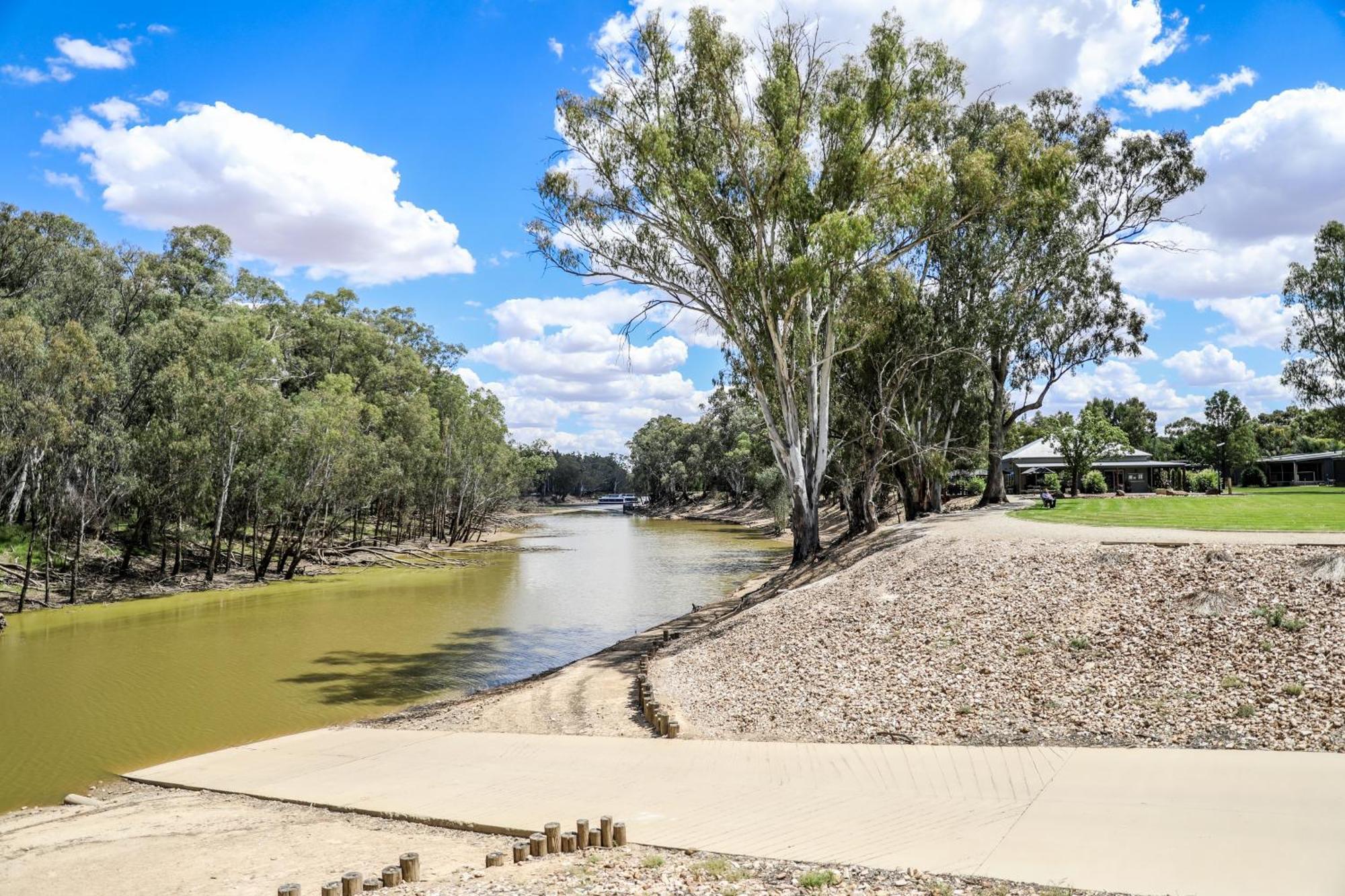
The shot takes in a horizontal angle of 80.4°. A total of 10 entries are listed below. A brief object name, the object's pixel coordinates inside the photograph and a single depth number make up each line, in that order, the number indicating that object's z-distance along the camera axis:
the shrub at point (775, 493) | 52.00
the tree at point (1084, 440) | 35.28
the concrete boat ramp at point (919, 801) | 5.65
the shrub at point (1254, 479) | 60.28
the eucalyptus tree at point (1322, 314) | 36.62
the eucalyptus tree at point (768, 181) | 20.25
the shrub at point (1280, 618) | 10.06
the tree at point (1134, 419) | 82.69
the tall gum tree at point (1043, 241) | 23.28
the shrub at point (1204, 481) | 39.88
